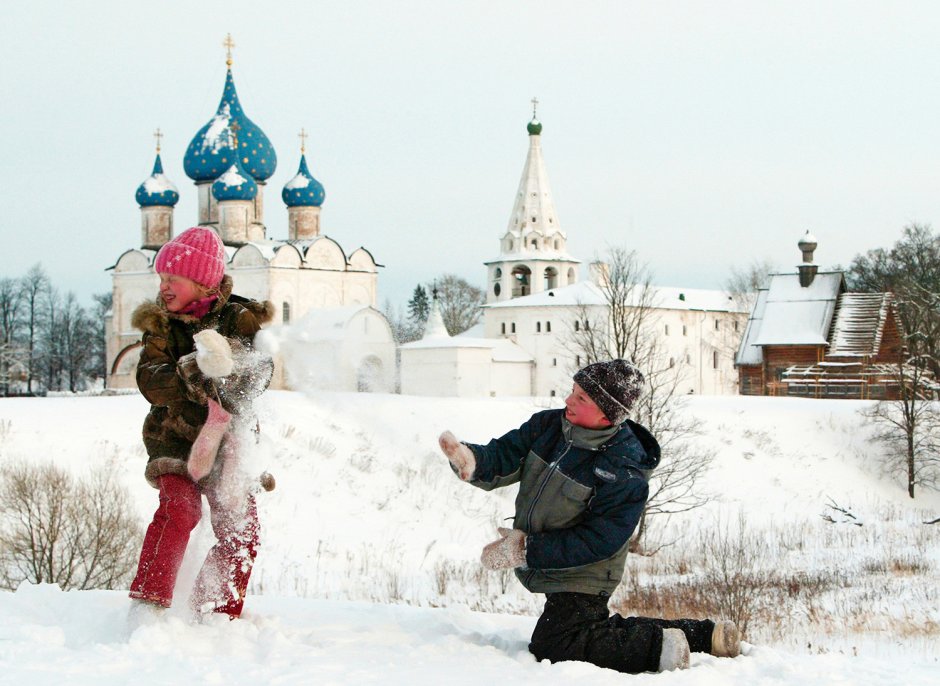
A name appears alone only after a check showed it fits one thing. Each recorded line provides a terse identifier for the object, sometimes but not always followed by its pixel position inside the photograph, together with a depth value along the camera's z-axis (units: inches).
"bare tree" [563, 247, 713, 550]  671.8
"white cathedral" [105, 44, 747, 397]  1546.5
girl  174.1
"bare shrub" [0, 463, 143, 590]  433.7
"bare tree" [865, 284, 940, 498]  986.1
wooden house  1498.5
